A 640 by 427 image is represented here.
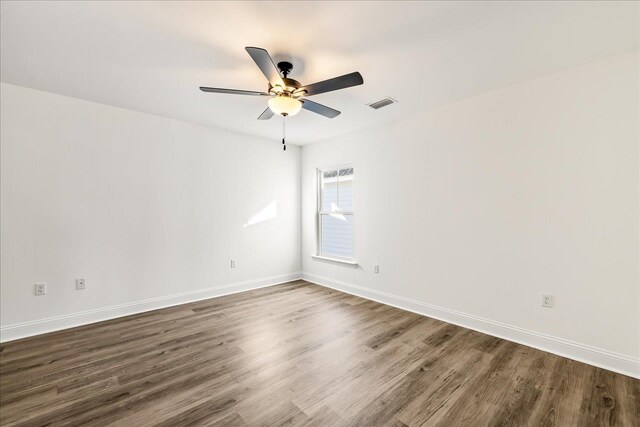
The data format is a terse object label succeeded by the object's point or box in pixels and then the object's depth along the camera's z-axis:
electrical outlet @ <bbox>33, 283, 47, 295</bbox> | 2.87
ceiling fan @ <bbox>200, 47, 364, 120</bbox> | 2.02
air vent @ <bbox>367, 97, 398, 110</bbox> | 3.09
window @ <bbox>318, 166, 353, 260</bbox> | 4.51
